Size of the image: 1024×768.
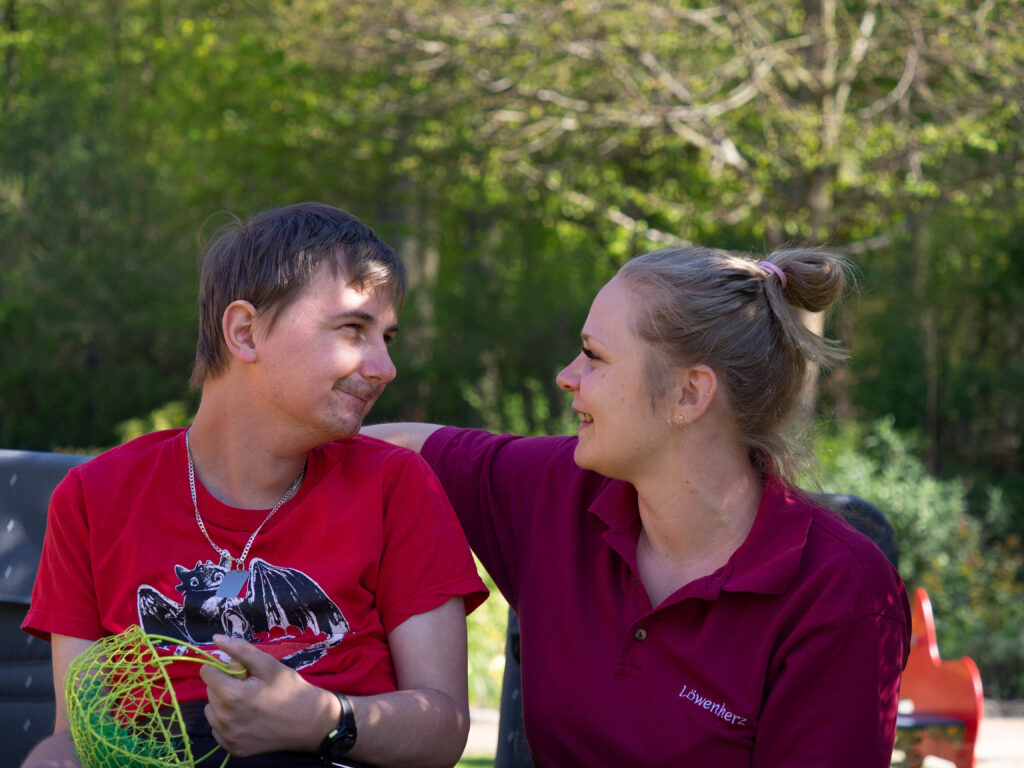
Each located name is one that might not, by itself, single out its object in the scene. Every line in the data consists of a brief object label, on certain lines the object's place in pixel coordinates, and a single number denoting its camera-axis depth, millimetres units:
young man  2305
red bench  3648
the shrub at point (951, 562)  6344
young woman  2150
